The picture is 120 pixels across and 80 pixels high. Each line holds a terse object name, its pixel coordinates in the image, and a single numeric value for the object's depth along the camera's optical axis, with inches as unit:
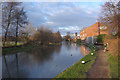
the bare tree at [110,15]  428.9
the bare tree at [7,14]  780.4
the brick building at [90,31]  1791.8
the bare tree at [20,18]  922.5
